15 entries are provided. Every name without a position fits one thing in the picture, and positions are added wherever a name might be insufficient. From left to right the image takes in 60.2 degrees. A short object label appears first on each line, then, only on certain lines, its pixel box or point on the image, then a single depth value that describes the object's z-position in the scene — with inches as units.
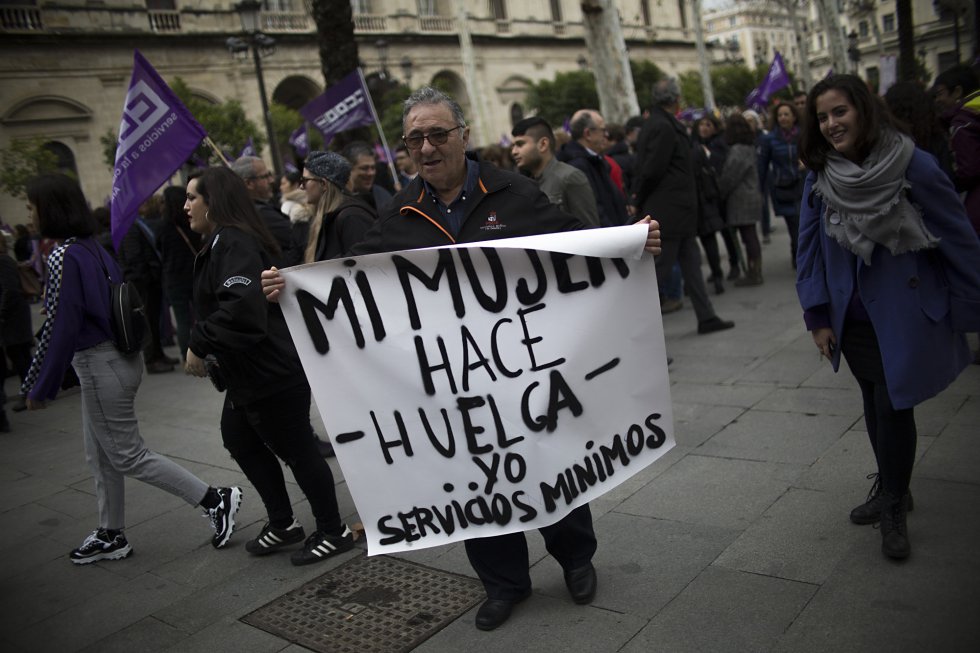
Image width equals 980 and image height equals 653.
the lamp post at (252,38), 619.5
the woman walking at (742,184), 365.1
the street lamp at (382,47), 1023.7
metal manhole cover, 128.6
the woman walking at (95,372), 164.9
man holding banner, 120.7
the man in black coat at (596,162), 270.4
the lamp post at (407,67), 1211.9
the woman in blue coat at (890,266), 121.7
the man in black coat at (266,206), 189.9
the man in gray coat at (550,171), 233.1
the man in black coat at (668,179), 280.7
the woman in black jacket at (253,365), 146.9
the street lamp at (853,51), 1417.3
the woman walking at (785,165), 366.9
